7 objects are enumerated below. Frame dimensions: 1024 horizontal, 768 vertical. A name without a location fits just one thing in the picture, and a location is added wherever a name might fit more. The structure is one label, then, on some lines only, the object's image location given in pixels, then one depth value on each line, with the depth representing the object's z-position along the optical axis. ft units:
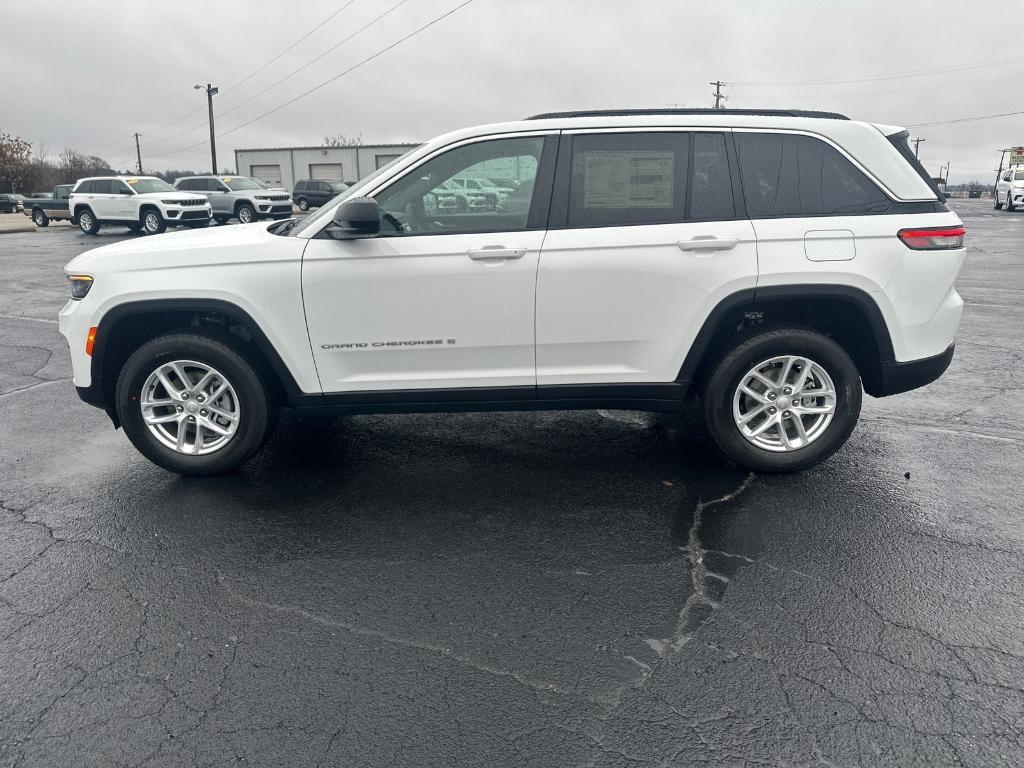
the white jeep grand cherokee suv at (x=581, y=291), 13.61
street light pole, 152.76
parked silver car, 93.56
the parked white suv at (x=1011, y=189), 120.67
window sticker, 13.84
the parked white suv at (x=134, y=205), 79.10
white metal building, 194.80
